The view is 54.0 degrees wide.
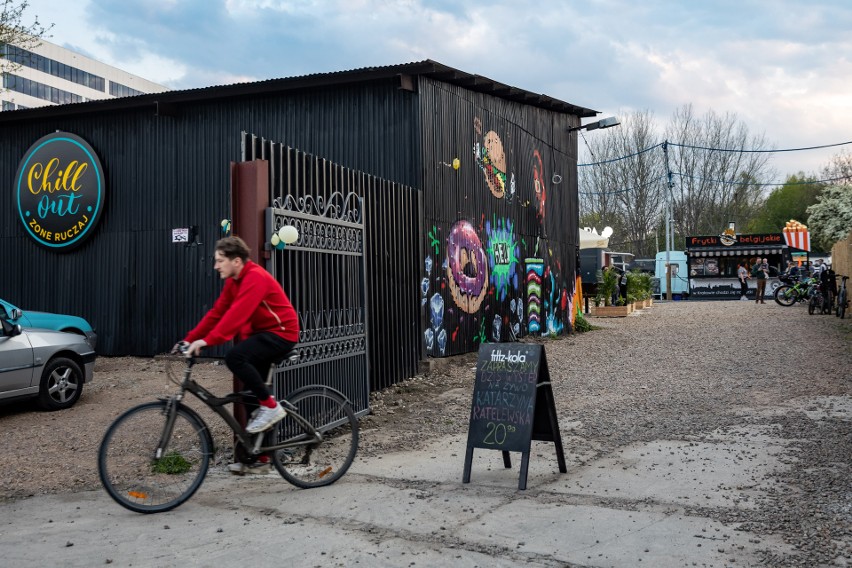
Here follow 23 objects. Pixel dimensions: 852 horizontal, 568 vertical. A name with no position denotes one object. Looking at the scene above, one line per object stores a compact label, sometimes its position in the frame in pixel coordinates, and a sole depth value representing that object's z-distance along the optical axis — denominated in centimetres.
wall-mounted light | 1991
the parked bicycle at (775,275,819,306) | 2748
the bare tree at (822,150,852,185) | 5349
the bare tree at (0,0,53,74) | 1608
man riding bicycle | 573
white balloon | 700
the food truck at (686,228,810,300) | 3797
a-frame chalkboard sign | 616
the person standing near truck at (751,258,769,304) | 3106
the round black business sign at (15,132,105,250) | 1514
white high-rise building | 7538
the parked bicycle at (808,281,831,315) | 2319
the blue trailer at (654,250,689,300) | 4315
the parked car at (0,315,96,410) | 902
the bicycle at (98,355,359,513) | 534
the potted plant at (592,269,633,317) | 2573
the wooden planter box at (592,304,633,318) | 2564
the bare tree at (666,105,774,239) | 5388
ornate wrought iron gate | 733
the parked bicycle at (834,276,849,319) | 2161
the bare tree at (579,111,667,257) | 5347
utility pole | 4234
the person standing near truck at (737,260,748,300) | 3591
